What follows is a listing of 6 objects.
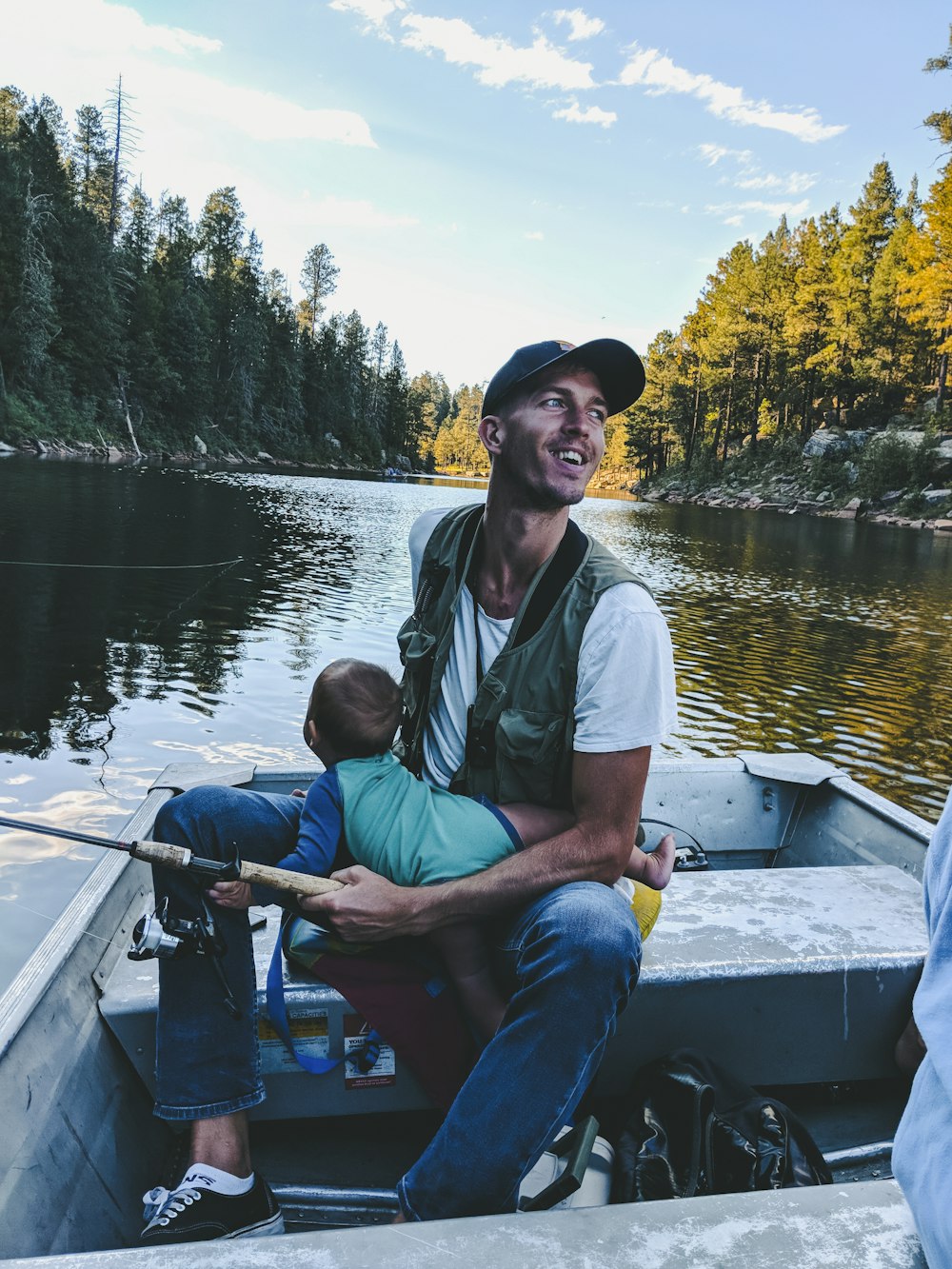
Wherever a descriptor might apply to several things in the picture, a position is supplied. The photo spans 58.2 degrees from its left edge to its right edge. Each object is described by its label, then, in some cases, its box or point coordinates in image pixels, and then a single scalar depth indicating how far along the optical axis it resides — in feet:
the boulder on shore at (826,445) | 144.66
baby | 6.38
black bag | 6.03
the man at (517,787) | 5.16
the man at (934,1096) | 3.23
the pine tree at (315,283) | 284.41
